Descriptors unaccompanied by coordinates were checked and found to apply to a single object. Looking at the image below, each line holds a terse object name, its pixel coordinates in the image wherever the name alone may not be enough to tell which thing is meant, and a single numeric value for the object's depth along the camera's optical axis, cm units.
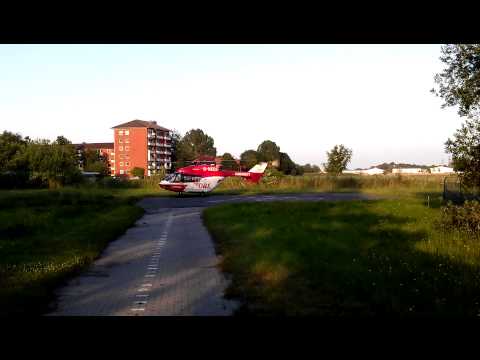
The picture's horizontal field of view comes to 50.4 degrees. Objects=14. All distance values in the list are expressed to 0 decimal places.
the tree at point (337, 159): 6369
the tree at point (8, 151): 6877
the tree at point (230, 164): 6744
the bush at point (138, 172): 9938
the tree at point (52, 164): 5828
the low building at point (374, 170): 12712
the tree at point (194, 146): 11588
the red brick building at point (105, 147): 14292
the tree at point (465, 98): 1339
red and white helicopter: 4334
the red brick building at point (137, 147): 12419
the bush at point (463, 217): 1359
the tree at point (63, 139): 9894
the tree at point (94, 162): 9669
